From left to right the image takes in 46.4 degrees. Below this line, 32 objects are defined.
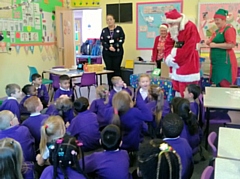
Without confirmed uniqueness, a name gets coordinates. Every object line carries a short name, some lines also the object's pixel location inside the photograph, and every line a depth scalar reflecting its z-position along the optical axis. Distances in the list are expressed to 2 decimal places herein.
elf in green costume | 3.69
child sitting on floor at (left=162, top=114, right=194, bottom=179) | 1.83
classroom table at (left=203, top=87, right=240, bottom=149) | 2.55
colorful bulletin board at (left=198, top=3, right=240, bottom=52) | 5.97
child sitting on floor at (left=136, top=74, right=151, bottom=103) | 3.36
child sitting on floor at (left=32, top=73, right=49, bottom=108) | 3.97
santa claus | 3.41
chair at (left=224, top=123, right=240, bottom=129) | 3.22
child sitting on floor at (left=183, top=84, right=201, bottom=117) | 2.90
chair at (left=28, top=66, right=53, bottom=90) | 5.21
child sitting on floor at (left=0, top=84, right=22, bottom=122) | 3.07
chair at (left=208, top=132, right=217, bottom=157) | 1.69
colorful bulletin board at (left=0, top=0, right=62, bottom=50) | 5.57
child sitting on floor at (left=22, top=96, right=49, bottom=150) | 2.50
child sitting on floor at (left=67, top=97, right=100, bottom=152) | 2.66
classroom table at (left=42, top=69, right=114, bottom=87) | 4.77
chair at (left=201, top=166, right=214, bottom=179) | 1.39
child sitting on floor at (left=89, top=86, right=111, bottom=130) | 3.12
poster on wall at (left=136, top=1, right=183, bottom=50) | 6.52
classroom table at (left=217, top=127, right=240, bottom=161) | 1.60
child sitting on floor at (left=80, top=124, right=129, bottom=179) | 1.81
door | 6.94
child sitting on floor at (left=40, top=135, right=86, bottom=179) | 1.63
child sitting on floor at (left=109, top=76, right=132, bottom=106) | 3.64
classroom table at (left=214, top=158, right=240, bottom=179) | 1.35
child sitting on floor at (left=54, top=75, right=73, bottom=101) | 3.84
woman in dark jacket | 5.79
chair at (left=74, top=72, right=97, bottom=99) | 4.94
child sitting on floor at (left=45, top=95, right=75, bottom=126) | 2.97
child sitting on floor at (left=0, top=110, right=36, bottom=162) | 2.15
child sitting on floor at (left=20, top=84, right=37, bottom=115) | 3.53
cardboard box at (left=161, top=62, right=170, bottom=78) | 5.01
